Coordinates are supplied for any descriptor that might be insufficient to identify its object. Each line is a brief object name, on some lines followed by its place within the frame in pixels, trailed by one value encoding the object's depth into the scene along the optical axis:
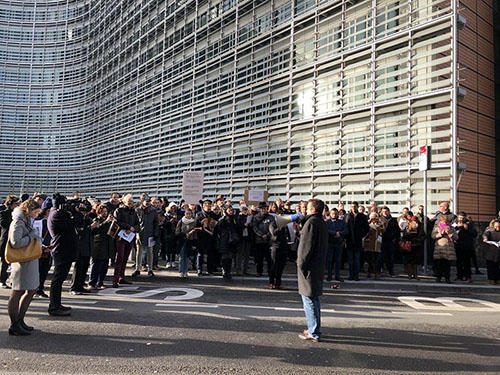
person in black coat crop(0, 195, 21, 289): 7.86
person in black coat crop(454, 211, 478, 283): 9.96
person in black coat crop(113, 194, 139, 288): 8.48
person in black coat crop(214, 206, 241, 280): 9.52
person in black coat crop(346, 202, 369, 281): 9.71
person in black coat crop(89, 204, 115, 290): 7.97
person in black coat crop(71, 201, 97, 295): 7.52
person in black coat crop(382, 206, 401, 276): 10.28
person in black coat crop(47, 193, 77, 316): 5.96
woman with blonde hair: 4.96
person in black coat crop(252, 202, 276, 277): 9.41
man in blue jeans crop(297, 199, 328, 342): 5.02
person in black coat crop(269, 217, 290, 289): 8.67
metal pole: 10.53
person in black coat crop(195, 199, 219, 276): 9.81
